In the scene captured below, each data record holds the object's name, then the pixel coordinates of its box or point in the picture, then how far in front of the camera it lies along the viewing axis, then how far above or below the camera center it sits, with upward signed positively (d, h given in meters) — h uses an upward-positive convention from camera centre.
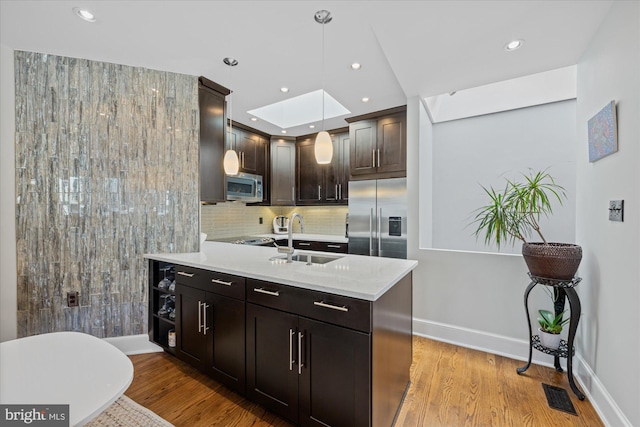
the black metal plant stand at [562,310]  1.85 -0.72
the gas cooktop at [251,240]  3.90 -0.41
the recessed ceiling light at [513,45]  1.88 +1.18
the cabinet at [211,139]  2.73 +0.77
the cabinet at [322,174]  4.19 +0.62
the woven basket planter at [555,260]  1.85 -0.34
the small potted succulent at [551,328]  2.00 -0.89
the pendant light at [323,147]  2.00 +0.48
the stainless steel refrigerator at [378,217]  3.28 -0.06
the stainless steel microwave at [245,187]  3.78 +0.37
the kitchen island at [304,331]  1.33 -0.70
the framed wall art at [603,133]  1.56 +0.48
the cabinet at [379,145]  3.38 +0.88
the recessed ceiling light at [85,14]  1.76 +1.31
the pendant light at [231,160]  2.38 +0.46
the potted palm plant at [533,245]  1.86 -0.25
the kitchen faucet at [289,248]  2.09 -0.28
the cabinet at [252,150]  4.01 +0.98
